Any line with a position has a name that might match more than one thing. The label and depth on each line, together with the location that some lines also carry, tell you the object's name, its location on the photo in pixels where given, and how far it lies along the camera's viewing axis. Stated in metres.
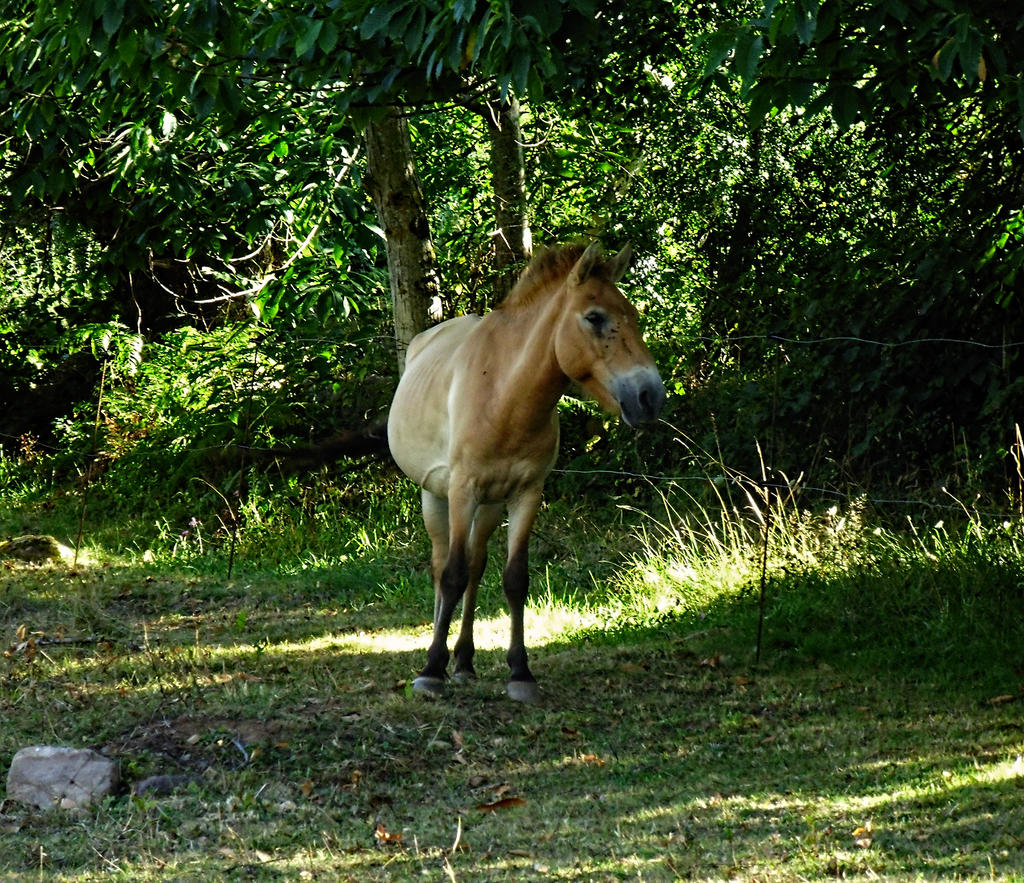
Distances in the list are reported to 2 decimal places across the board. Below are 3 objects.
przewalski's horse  11.72
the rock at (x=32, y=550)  21.19
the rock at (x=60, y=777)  9.87
